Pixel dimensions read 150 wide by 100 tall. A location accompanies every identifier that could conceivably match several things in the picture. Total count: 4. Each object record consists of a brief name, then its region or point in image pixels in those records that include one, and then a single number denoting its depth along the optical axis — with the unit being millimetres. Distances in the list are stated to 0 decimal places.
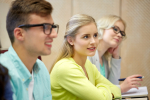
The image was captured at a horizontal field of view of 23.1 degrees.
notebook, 2244
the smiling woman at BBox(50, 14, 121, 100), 2018
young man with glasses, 1783
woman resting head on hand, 2534
